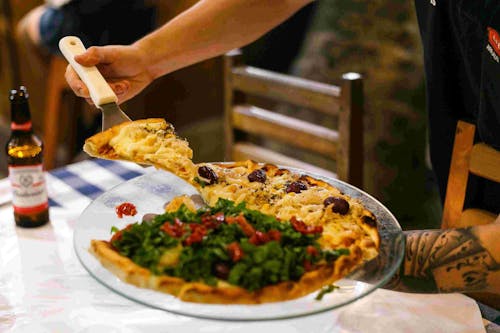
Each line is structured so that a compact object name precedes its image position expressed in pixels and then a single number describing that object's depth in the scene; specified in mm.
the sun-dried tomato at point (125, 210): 1173
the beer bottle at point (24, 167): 1561
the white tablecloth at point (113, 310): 1194
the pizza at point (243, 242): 953
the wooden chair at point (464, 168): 1544
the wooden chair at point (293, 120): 1921
